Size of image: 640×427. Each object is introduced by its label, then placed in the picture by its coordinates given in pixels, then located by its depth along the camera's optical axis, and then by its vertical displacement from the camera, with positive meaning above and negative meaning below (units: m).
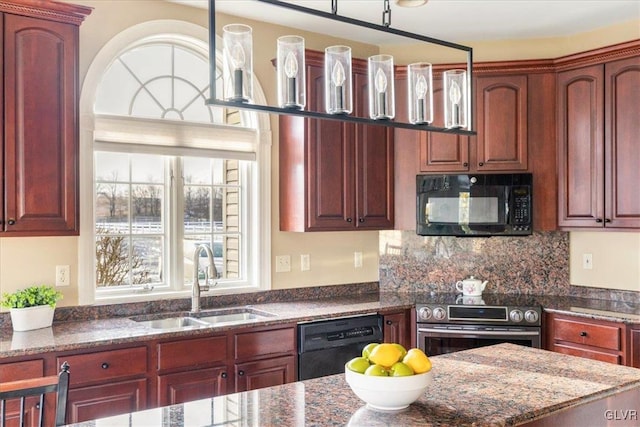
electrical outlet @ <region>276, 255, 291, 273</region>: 4.01 -0.37
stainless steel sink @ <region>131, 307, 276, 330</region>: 3.31 -0.62
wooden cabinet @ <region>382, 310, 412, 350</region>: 3.74 -0.76
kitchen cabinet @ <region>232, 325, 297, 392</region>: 3.14 -0.80
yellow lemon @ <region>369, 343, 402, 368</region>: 1.70 -0.42
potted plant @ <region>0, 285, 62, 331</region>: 2.85 -0.46
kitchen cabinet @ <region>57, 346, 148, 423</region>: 2.64 -0.79
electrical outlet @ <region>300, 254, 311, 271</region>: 4.13 -0.37
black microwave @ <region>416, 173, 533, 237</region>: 3.97 +0.02
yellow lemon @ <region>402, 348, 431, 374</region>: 1.68 -0.44
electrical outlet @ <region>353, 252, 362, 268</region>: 4.42 -0.37
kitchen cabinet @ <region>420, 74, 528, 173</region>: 4.02 +0.53
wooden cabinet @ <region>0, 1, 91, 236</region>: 2.73 +0.44
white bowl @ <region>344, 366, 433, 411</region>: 1.65 -0.50
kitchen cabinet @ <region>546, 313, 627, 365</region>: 3.33 -0.76
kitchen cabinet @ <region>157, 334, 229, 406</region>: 2.89 -0.80
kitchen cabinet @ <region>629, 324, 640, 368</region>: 3.25 -0.76
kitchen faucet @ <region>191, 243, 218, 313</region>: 3.45 -0.37
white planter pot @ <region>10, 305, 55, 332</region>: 2.84 -0.51
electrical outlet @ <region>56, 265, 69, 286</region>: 3.17 -0.34
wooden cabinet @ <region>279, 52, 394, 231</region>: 3.83 +0.27
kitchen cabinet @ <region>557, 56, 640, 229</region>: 3.62 +0.39
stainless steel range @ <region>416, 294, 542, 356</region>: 3.69 -0.73
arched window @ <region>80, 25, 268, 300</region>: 3.45 +0.19
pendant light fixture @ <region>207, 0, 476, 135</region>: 1.76 +0.41
